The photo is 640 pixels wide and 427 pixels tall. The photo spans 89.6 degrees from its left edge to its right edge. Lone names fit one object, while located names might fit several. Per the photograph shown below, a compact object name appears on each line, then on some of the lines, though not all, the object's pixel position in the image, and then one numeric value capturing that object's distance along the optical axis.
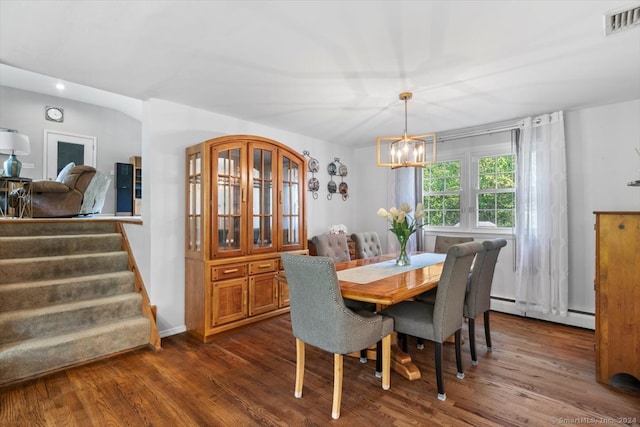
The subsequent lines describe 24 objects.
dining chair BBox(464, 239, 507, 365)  2.57
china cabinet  3.14
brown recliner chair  4.27
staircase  2.42
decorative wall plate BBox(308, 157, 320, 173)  4.82
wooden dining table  1.94
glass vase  2.89
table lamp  4.79
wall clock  6.10
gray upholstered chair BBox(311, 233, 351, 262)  3.25
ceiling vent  1.77
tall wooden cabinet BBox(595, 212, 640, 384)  2.21
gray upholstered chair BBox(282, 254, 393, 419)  1.87
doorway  6.11
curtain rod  3.86
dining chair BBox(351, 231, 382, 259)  3.68
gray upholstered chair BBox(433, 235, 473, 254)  3.62
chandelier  2.74
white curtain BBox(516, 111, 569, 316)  3.49
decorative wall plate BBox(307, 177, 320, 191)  4.81
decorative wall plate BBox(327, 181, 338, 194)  5.09
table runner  2.34
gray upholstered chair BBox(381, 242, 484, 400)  2.09
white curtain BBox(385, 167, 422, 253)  4.64
